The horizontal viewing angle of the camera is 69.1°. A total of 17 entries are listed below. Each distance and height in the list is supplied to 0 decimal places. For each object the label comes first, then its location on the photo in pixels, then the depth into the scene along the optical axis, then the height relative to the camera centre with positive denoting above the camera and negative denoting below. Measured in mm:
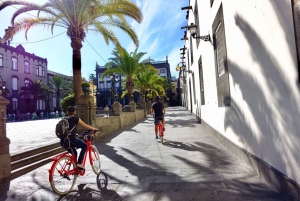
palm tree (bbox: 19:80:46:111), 38281 +3842
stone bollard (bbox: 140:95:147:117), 25134 +450
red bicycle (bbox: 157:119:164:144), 7992 -768
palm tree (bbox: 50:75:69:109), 43219 +5556
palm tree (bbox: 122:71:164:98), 26922 +3549
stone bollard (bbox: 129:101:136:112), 18981 +273
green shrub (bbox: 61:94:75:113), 12297 +532
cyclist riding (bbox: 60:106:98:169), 3996 -521
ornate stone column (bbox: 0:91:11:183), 4531 -755
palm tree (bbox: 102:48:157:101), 21578 +4416
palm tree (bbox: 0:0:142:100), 9164 +4308
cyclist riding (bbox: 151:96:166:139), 8297 -69
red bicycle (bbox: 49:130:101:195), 3601 -1063
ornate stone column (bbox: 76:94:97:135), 8773 +70
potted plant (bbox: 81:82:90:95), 8812 +938
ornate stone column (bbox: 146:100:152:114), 30750 +233
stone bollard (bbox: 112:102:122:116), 13727 +106
